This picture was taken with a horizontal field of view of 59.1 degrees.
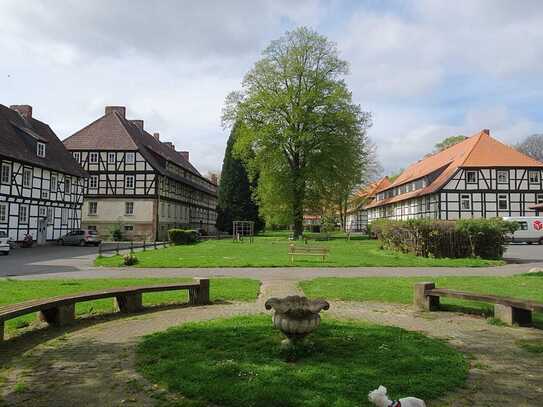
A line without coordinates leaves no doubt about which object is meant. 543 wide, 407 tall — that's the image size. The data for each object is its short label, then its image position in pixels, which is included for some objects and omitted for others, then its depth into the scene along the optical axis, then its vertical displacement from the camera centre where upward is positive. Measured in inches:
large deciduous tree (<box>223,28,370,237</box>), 1626.5 +354.0
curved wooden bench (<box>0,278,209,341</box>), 284.3 -49.6
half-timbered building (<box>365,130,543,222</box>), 1779.0 +173.8
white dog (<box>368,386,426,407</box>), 141.3 -50.3
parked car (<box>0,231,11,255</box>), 1023.6 -36.7
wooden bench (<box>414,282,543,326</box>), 316.5 -49.1
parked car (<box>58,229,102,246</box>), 1440.7 -31.3
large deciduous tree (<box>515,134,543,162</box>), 2630.4 +484.5
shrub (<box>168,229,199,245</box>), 1413.6 -20.3
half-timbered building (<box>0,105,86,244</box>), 1239.5 +136.0
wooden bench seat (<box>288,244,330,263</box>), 806.5 -34.8
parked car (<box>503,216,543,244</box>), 1494.8 +11.5
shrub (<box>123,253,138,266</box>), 750.5 -50.8
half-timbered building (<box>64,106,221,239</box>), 1777.8 +177.3
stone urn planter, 231.0 -41.0
